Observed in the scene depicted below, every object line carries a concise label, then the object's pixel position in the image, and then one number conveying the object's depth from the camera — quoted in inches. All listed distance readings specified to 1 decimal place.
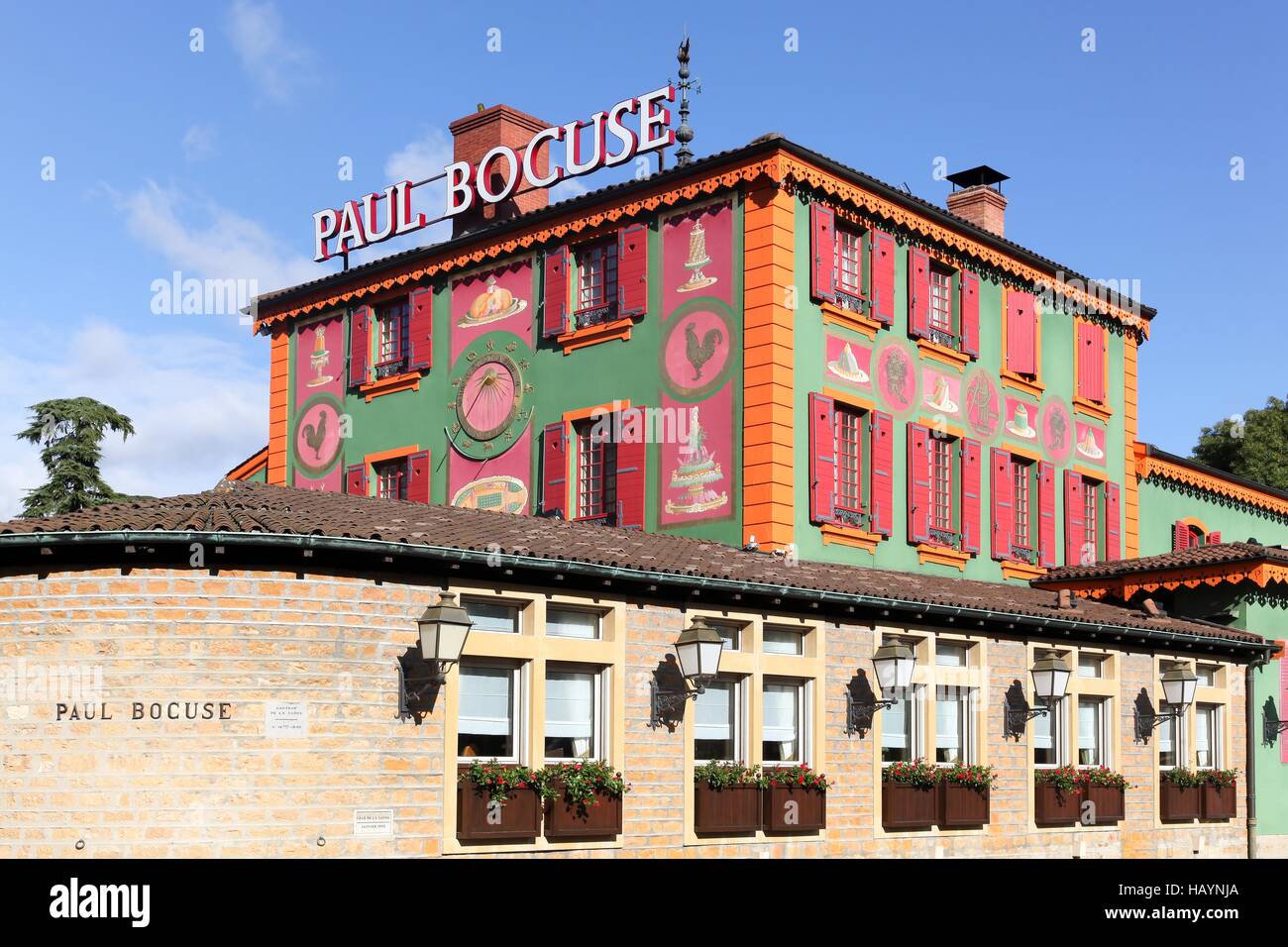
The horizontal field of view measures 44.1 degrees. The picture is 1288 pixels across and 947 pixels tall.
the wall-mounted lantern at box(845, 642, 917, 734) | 749.3
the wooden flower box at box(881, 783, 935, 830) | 775.7
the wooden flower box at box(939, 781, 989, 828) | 807.1
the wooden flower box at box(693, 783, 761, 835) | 683.4
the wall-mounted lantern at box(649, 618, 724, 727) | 655.8
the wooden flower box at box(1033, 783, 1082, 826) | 876.6
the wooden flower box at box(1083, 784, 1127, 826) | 911.0
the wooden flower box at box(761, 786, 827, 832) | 714.2
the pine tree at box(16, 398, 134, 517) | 1631.4
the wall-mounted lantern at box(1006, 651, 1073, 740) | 844.6
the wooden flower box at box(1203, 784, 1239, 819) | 1005.2
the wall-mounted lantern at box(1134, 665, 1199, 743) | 950.4
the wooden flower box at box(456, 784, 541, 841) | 588.1
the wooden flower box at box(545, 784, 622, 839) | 618.5
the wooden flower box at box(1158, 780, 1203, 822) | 970.7
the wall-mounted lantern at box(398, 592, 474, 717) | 565.3
